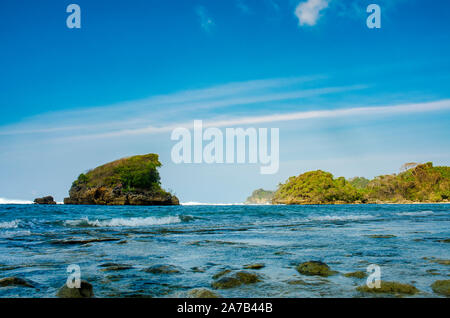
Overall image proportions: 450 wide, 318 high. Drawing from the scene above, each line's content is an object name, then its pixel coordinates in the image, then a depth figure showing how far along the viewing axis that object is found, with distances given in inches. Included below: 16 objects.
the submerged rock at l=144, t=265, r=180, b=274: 253.1
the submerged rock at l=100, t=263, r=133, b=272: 265.9
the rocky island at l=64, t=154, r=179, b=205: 4015.8
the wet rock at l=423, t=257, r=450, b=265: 279.5
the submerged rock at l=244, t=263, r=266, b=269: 270.5
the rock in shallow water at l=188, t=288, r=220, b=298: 182.1
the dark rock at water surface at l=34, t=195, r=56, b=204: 4124.0
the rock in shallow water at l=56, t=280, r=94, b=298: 184.9
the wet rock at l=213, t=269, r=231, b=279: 235.1
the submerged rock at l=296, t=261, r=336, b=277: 244.5
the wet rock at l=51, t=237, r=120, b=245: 448.3
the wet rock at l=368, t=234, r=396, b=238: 497.0
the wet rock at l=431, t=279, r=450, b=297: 189.9
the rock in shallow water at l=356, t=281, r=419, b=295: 192.5
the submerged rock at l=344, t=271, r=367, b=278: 232.8
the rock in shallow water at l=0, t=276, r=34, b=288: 211.6
